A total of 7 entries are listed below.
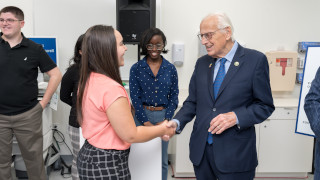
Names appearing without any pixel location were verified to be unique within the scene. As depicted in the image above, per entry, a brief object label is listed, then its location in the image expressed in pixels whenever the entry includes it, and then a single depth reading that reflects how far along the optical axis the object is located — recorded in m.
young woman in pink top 1.43
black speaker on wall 3.19
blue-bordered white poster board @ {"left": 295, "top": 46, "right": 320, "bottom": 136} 2.26
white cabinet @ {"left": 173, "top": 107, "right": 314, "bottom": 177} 3.45
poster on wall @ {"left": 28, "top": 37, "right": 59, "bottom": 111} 3.46
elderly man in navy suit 1.70
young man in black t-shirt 2.66
